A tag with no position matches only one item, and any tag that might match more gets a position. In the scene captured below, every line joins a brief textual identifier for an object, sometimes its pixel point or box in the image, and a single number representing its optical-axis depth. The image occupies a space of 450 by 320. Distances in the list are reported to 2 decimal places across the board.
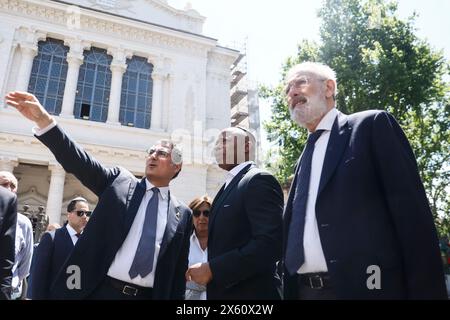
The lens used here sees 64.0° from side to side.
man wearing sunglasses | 4.02
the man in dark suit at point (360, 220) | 1.69
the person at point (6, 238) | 2.87
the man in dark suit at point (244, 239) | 2.29
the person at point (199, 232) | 4.10
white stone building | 16.06
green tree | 16.52
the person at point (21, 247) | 4.96
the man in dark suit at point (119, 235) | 2.34
